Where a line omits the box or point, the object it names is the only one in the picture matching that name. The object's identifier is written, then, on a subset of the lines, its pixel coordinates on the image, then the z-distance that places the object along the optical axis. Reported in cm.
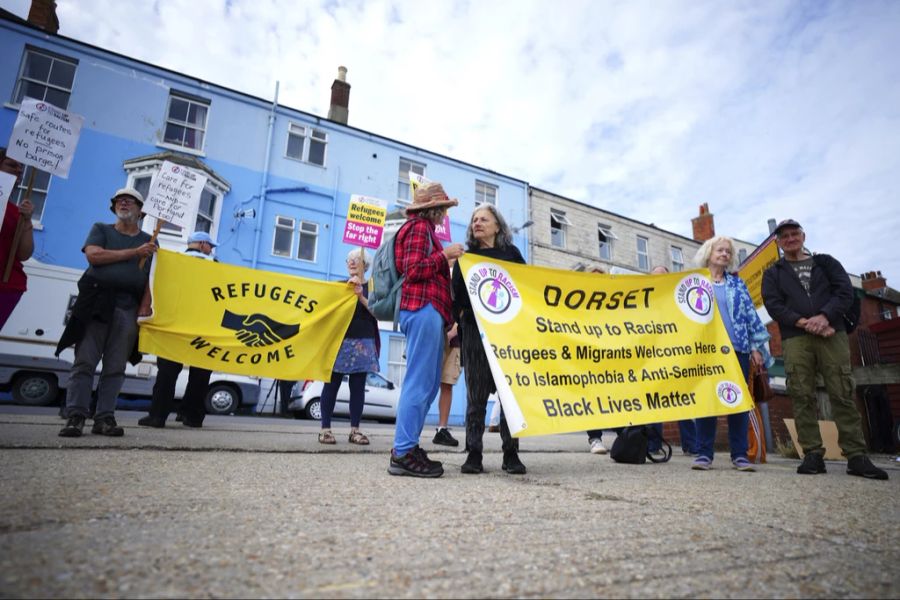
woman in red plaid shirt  266
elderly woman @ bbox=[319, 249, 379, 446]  426
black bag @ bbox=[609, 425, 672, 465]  381
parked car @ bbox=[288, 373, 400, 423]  1149
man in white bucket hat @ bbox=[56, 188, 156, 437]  346
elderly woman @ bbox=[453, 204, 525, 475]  294
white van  949
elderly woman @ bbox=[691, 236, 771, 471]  376
